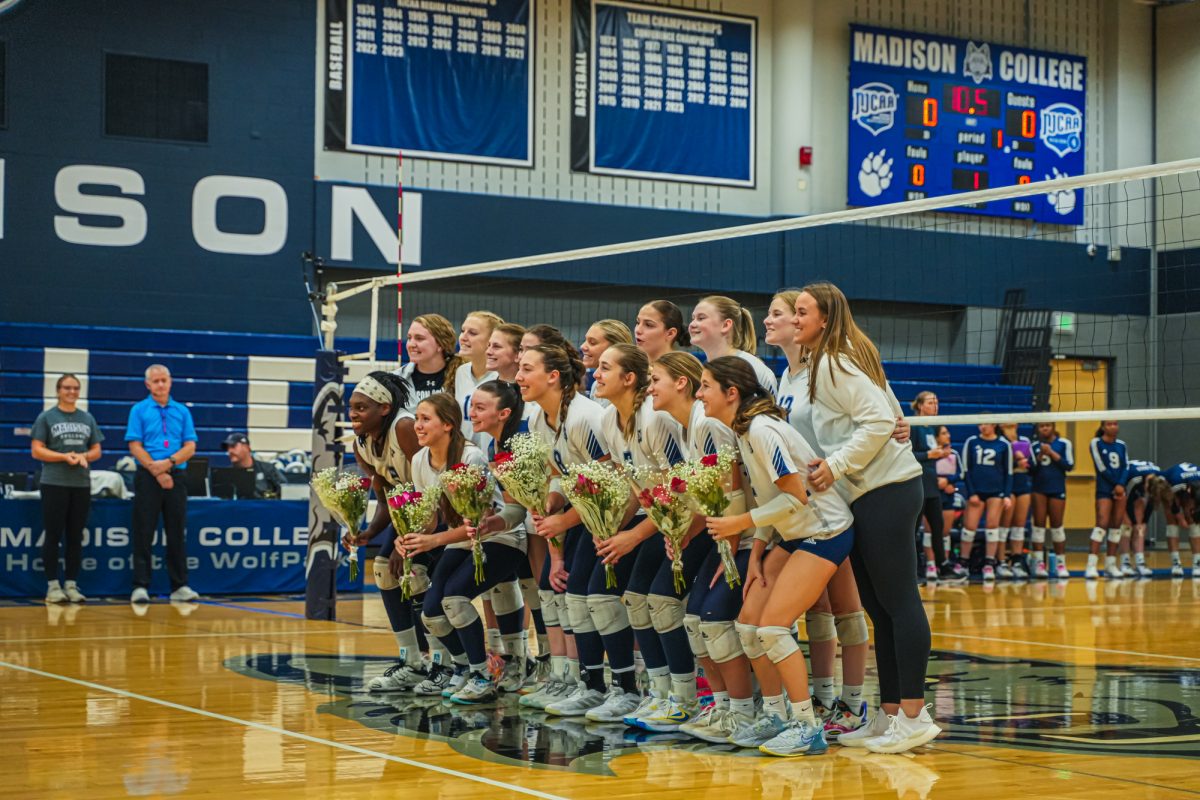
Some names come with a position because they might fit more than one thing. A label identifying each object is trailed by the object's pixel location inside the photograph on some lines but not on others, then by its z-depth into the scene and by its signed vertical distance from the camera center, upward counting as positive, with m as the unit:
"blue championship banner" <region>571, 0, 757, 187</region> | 18.09 +4.23
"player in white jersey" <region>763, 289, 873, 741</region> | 5.26 -0.68
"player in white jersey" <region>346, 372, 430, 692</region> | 6.50 -0.19
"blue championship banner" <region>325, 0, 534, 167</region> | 16.92 +4.09
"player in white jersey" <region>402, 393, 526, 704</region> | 6.12 -0.53
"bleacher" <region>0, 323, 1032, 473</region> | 14.78 +0.49
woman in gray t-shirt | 10.88 -0.44
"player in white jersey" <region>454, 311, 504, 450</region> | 6.68 +0.33
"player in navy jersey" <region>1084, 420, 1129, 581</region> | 14.74 -0.60
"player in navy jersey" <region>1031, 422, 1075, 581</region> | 14.54 -0.55
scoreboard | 19.58 +4.27
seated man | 12.99 -0.39
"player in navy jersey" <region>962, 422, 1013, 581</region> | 14.22 -0.48
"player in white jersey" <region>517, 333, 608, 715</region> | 5.77 -0.37
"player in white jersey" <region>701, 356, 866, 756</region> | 4.86 -0.33
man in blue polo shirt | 11.14 -0.37
